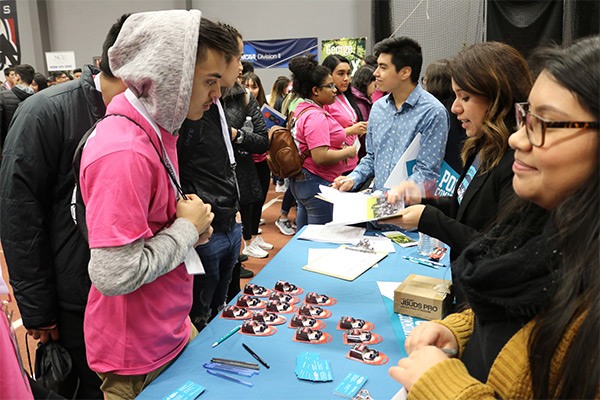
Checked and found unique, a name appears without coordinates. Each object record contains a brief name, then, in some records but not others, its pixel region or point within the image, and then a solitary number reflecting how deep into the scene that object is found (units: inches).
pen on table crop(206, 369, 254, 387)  49.2
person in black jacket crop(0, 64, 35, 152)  185.9
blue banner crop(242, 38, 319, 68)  390.6
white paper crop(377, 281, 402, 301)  69.3
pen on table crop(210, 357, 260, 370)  51.7
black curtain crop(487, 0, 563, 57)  260.8
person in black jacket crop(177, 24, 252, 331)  84.4
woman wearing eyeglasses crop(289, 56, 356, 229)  128.0
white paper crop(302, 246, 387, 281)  77.4
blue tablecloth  48.4
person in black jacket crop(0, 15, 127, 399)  60.6
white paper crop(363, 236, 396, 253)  88.7
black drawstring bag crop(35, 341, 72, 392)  63.7
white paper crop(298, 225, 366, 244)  94.3
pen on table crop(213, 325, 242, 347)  56.7
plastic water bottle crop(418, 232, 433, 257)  86.7
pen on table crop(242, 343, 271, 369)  52.6
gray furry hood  47.4
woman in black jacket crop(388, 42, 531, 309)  56.1
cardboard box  61.7
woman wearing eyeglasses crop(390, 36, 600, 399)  27.3
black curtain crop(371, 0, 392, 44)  321.4
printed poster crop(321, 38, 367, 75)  330.6
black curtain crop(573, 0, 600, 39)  244.8
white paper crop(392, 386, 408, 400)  38.8
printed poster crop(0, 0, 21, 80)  430.0
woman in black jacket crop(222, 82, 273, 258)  127.6
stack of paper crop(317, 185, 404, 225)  71.1
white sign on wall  387.2
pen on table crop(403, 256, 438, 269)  80.9
